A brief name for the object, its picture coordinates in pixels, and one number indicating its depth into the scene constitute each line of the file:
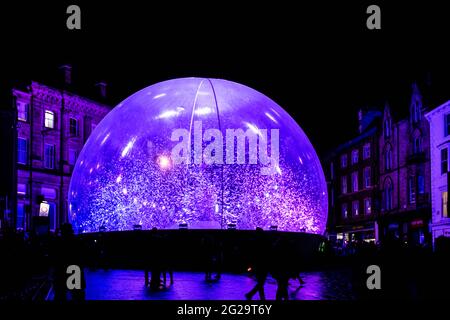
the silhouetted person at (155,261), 14.06
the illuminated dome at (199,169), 18.92
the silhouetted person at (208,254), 16.72
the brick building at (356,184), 54.81
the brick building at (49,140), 45.38
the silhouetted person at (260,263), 11.71
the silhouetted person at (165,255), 14.83
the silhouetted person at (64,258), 10.09
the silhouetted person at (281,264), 11.42
